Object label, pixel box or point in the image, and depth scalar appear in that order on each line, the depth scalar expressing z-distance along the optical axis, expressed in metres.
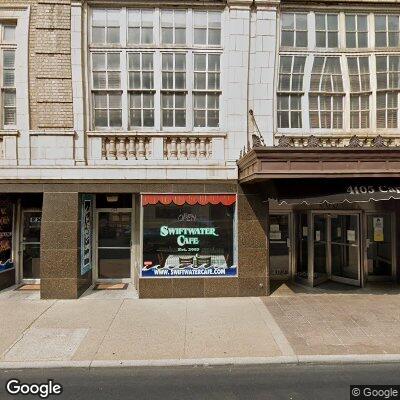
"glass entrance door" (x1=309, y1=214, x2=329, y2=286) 9.62
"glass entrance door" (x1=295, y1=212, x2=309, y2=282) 9.70
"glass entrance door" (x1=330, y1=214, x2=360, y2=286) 9.33
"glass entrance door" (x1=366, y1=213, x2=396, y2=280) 9.91
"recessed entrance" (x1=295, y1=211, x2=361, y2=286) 9.35
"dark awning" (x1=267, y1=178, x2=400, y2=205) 7.36
